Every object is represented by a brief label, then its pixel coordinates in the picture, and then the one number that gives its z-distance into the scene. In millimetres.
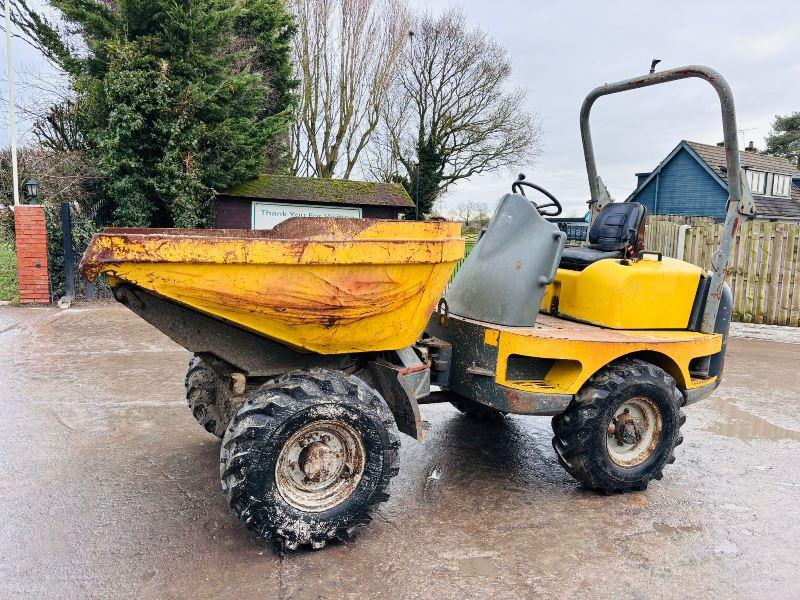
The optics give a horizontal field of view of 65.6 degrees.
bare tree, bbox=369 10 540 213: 27791
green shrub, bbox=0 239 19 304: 12141
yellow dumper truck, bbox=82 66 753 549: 2848
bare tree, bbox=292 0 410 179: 23781
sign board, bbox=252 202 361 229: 14500
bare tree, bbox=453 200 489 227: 24103
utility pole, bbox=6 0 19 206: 11906
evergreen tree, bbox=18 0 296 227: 12070
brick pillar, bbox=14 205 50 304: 11031
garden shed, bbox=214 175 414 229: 14414
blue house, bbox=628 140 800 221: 25547
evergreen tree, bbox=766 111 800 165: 37031
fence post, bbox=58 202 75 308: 11365
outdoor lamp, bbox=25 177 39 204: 11219
